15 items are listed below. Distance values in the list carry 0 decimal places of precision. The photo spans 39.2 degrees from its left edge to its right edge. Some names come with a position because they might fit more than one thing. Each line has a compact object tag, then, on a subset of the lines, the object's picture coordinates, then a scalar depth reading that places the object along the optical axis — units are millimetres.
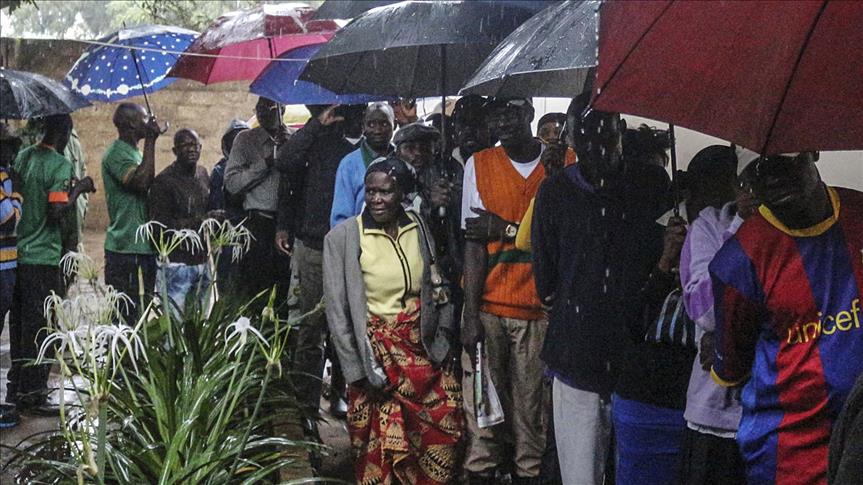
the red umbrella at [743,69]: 2699
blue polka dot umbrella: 9133
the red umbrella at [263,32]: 7910
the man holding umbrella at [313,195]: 7410
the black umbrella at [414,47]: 5637
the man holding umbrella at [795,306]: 3316
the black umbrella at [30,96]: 7809
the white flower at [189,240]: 5621
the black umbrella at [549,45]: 4117
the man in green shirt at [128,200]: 8422
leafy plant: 3820
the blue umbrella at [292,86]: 7988
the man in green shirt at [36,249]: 8172
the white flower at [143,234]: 8242
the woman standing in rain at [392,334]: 5922
